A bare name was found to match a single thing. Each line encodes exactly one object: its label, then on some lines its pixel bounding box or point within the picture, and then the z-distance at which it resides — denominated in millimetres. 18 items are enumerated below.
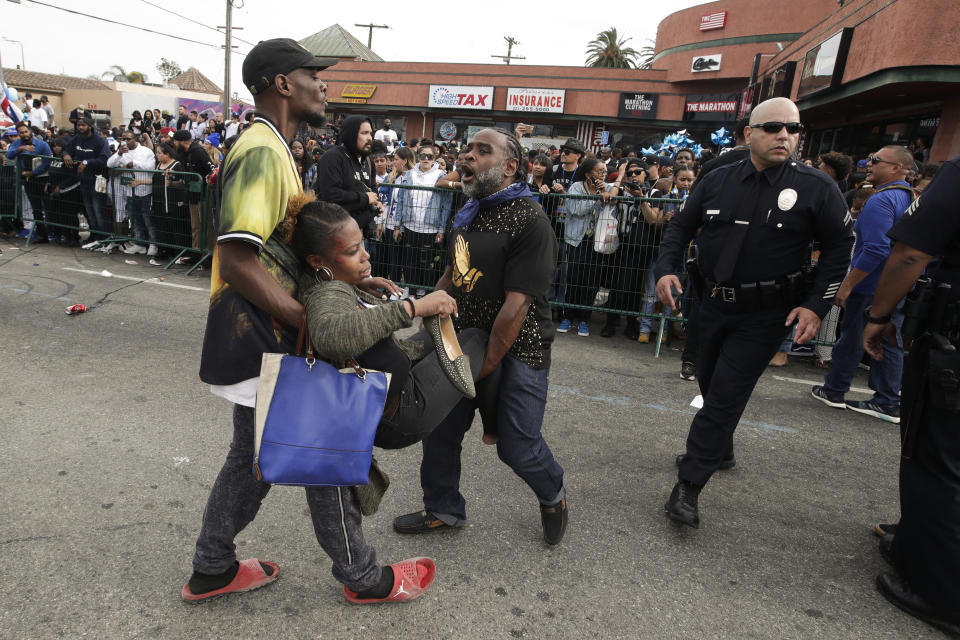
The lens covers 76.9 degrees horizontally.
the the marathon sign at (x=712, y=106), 23812
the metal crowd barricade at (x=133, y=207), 8609
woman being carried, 1826
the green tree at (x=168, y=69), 94844
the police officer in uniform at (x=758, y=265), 2965
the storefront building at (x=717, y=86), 10617
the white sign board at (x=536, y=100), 28109
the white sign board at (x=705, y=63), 23766
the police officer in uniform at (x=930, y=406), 2391
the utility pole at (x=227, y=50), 26109
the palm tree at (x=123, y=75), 64125
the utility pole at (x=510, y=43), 50344
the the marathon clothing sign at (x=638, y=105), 26438
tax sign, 29291
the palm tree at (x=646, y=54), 40500
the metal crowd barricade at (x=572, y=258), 6559
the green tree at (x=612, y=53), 43938
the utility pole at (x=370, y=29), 47044
